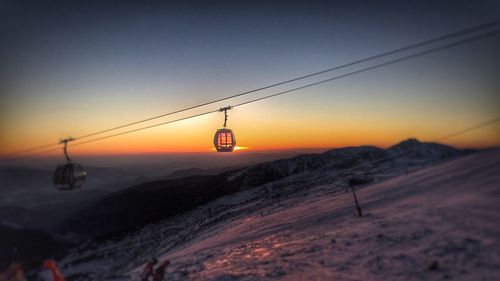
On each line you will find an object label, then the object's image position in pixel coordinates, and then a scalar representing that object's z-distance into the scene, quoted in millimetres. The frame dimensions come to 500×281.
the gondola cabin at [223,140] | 14852
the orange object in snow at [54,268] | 11992
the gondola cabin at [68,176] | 13812
